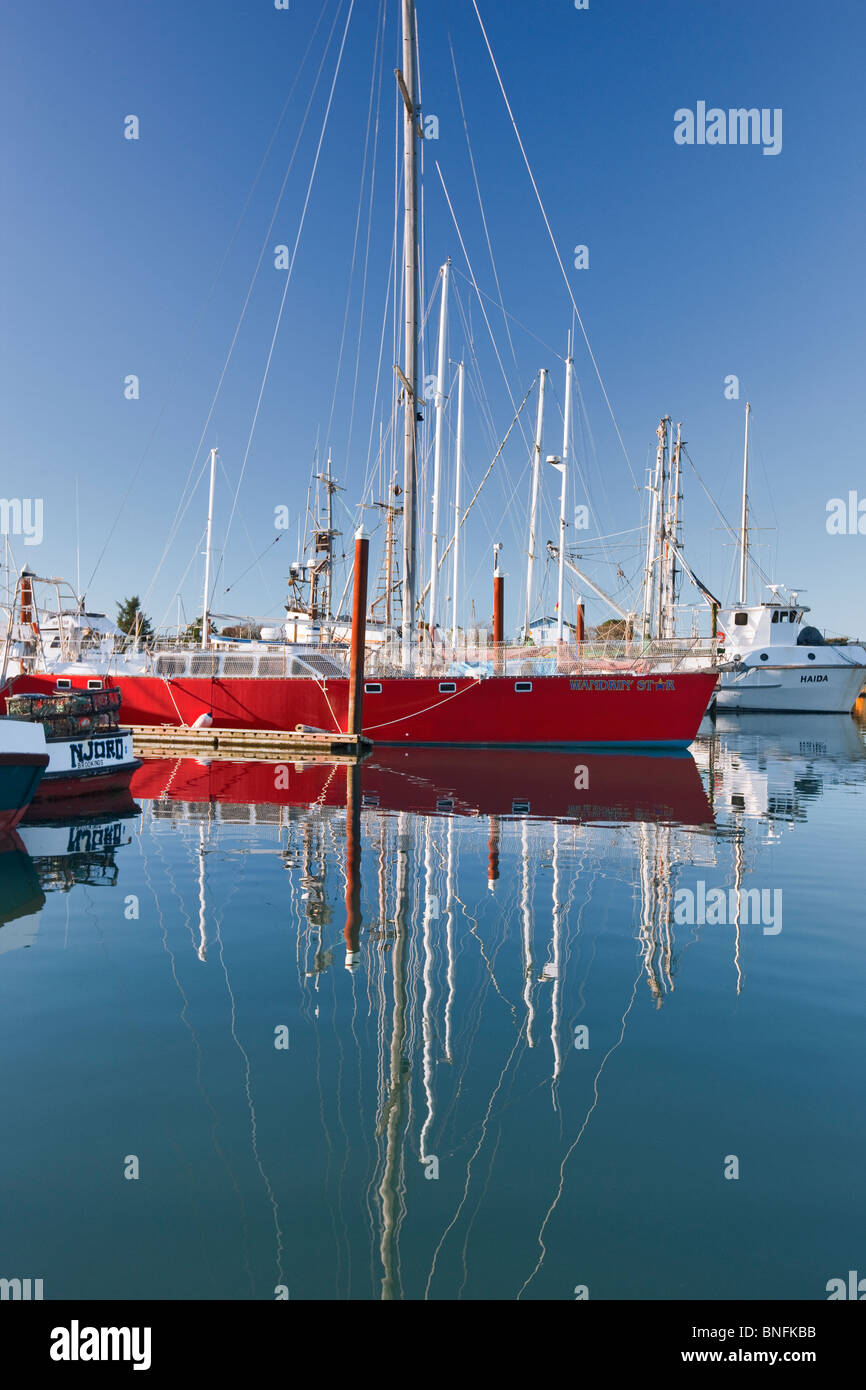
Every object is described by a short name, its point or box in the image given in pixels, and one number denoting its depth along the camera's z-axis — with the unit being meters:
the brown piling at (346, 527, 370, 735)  24.56
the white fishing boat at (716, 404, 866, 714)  56.22
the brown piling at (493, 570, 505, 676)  33.42
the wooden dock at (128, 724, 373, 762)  25.72
